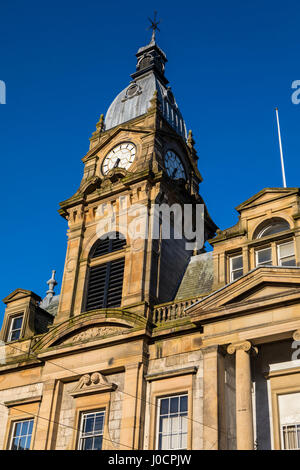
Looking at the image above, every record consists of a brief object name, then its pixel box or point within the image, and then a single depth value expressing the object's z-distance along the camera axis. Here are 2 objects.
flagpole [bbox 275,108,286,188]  29.87
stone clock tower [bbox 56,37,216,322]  28.66
